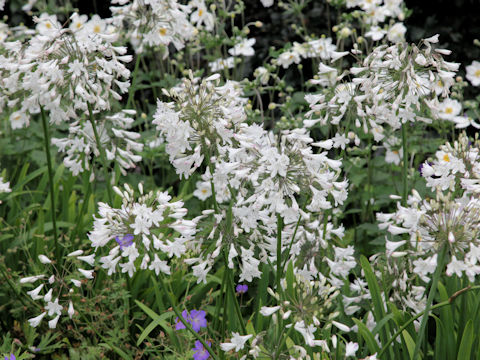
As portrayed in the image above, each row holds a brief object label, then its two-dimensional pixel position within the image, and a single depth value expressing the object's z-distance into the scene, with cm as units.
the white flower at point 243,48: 481
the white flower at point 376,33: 448
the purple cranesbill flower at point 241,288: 324
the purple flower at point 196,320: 288
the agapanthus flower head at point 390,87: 248
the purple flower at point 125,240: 225
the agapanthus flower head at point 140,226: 208
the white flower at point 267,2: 461
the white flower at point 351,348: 226
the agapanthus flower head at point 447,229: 196
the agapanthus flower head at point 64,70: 267
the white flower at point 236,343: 219
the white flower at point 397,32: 455
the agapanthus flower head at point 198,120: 229
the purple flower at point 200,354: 271
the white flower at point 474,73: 536
